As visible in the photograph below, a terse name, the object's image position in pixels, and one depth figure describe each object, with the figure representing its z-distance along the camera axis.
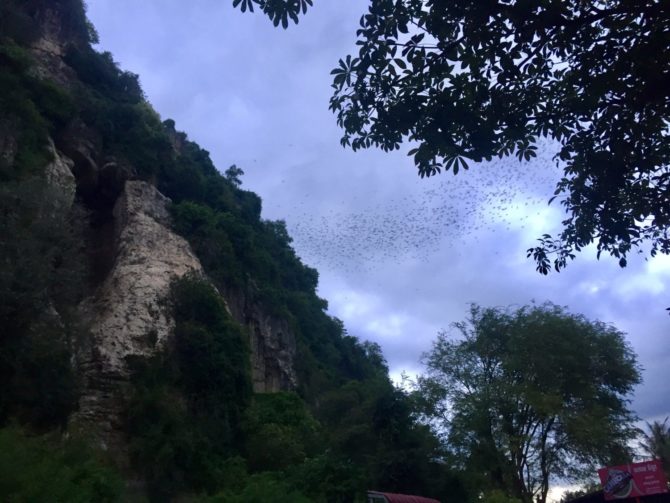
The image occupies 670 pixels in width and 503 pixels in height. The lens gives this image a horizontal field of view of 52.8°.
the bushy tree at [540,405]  24.39
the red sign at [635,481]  17.83
